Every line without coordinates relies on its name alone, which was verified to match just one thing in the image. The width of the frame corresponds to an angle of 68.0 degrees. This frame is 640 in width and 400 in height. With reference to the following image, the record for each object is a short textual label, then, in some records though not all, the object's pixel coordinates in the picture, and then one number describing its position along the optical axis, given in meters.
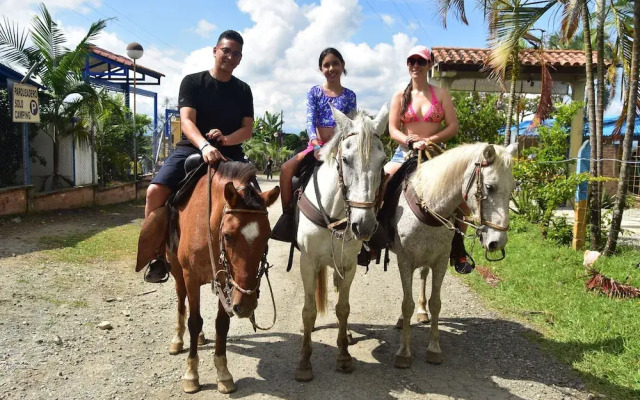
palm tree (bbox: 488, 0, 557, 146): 7.02
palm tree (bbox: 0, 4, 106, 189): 11.74
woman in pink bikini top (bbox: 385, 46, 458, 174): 4.73
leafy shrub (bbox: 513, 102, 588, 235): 8.05
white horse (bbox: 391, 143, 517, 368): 3.65
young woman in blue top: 4.42
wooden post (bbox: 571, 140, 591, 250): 7.71
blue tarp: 15.05
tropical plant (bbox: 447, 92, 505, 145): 12.88
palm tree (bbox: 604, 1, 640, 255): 6.60
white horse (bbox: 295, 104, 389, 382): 3.36
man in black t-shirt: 4.02
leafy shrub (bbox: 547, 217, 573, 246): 8.25
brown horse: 3.09
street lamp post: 14.79
